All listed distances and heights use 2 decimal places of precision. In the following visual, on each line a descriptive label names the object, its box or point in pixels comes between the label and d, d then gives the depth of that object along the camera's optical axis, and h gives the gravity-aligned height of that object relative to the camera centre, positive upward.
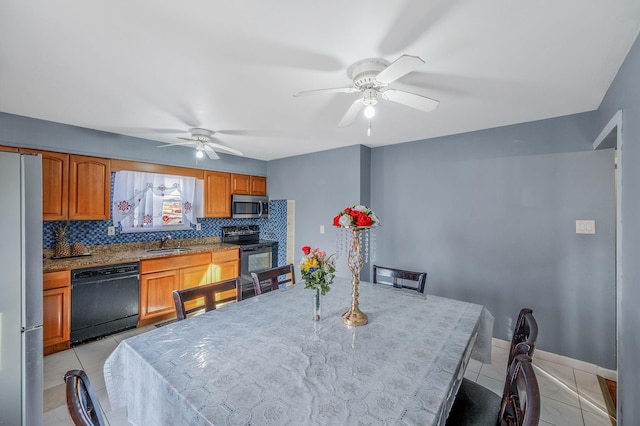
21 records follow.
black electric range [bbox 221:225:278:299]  4.23 -0.63
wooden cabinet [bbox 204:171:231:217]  4.13 +0.27
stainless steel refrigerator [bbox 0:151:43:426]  1.48 -0.44
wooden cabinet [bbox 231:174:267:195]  4.45 +0.46
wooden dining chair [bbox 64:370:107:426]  0.73 -0.55
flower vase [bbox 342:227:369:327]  1.62 -0.37
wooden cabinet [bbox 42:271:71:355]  2.52 -0.95
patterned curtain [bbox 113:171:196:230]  3.36 +0.20
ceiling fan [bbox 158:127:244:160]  2.94 +0.79
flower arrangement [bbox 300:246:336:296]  1.56 -0.34
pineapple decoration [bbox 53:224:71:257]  2.94 -0.34
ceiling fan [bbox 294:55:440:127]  1.58 +0.73
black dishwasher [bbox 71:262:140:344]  2.71 -0.94
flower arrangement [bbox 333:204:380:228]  1.59 -0.04
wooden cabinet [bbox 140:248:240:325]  3.20 -0.84
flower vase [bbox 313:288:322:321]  1.62 -0.57
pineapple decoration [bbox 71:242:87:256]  3.04 -0.43
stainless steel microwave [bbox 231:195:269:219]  4.41 +0.08
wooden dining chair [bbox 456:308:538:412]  1.15 -0.60
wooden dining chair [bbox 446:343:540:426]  0.83 -0.76
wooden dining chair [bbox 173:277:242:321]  1.68 -0.55
